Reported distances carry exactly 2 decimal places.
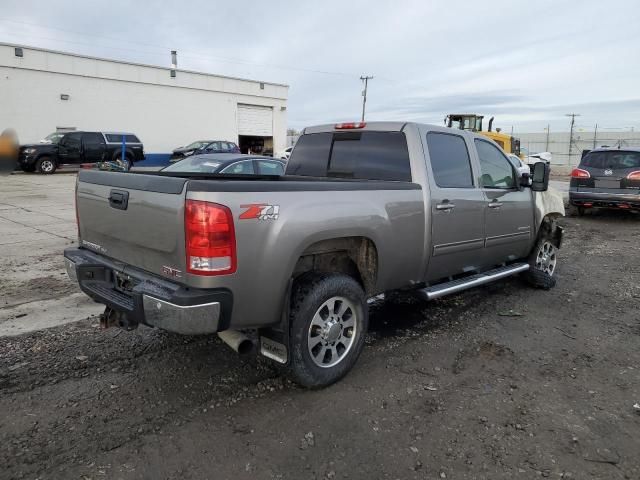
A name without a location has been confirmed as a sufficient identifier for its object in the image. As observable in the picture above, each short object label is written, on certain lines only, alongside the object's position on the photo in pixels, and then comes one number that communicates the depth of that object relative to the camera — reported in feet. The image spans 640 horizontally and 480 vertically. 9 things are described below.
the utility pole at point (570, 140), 152.09
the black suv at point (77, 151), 67.15
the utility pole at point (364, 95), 204.54
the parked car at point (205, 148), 82.99
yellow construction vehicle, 70.49
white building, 81.97
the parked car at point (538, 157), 102.13
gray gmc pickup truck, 9.18
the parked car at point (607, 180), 37.68
